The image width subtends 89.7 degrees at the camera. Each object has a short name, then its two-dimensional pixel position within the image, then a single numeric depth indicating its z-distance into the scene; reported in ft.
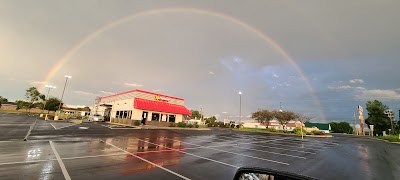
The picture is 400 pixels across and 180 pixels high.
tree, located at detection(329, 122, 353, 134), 266.16
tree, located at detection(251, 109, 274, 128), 189.63
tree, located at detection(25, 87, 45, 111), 260.62
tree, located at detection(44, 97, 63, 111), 230.66
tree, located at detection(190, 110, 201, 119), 438.40
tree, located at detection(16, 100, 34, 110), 261.54
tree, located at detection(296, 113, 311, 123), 180.79
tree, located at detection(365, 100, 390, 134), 223.51
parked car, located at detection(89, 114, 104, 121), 148.37
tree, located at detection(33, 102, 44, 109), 272.76
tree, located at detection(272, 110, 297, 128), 181.48
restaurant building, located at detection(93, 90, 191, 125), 128.88
